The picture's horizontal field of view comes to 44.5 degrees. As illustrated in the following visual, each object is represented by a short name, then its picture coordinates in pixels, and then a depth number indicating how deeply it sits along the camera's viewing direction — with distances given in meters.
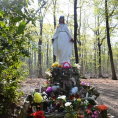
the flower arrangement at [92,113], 3.88
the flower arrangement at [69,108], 3.78
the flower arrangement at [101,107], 3.95
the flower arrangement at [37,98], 4.02
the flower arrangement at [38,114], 3.49
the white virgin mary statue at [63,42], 6.33
